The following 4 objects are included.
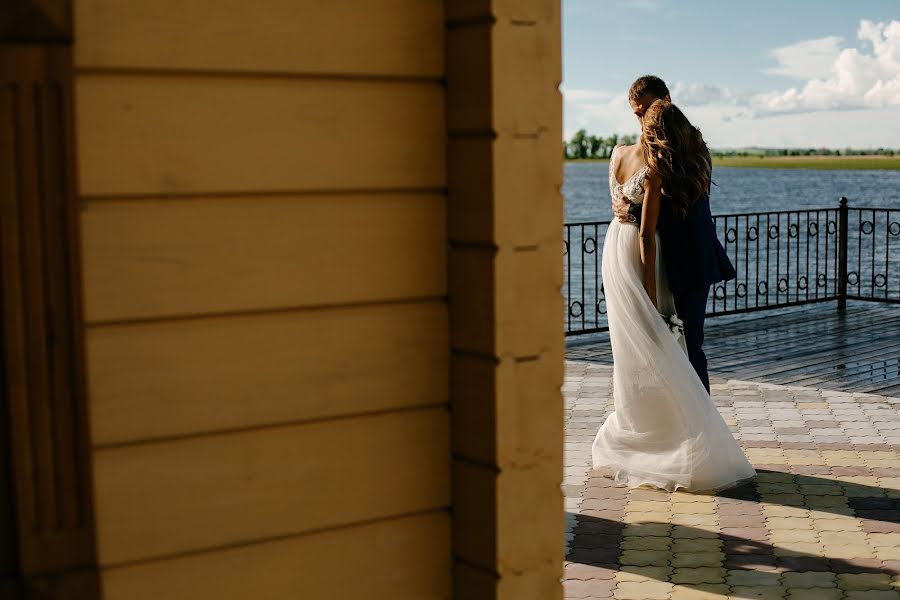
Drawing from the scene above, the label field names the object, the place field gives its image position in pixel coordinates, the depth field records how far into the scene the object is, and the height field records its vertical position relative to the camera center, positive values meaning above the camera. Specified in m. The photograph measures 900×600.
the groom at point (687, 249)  5.75 -0.26
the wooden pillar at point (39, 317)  1.86 -0.18
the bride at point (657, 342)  5.61 -0.71
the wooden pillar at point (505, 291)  2.20 -0.18
